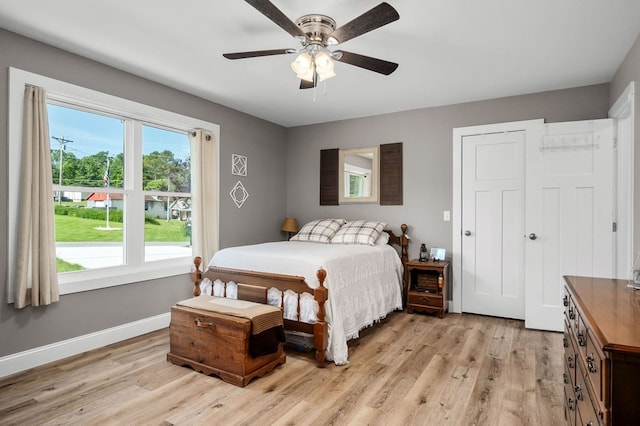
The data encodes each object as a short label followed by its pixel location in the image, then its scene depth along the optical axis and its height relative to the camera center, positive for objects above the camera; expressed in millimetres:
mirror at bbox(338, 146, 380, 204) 4770 +488
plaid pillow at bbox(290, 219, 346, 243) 4455 -252
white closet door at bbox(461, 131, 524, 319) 3908 -140
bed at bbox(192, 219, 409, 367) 2777 -637
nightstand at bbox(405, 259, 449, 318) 4004 -865
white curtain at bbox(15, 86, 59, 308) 2617 -22
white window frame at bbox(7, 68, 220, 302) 2600 +527
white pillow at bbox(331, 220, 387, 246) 4195 -262
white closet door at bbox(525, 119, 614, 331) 3379 +5
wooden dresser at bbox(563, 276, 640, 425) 1006 -464
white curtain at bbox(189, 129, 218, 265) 3979 +184
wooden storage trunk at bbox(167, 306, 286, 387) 2430 -979
